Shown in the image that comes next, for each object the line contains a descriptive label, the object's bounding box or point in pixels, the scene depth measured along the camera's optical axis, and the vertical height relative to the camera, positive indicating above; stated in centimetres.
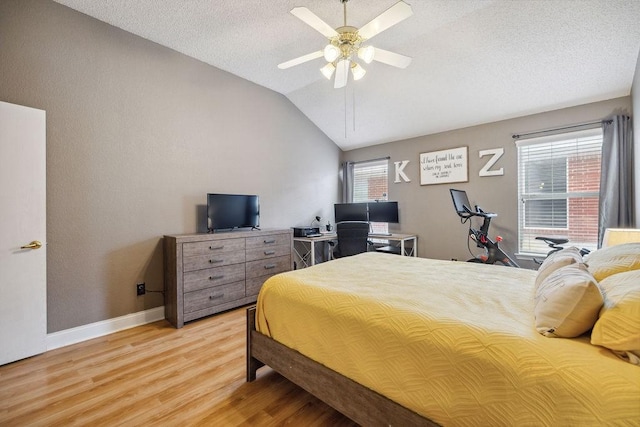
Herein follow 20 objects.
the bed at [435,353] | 84 -53
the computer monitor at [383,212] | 462 +0
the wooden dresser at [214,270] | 274 -63
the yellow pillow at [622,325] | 83 -35
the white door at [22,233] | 204 -16
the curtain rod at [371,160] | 483 +94
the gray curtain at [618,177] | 290 +36
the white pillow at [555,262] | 149 -28
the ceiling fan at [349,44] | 191 +132
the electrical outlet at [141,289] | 280 -78
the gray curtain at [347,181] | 530 +59
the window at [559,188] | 322 +29
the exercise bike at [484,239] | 338 -33
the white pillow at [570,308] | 96 -34
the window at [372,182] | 494 +54
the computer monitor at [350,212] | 476 +0
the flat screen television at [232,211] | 320 +1
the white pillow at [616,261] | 130 -24
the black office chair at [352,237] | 388 -35
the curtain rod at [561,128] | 310 +100
